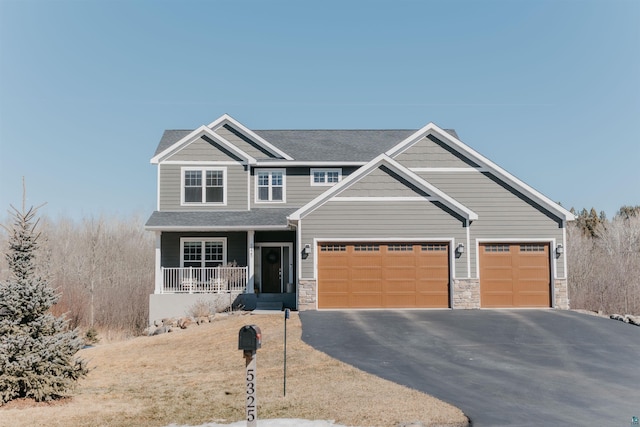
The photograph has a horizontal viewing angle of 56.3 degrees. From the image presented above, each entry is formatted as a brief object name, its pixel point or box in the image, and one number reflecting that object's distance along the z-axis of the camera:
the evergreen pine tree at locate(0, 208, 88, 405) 11.38
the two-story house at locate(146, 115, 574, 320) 21.94
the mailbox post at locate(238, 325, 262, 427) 8.10
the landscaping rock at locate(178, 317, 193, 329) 22.16
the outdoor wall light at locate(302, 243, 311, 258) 21.62
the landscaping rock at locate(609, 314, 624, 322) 20.43
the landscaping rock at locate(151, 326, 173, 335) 21.97
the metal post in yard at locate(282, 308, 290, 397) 10.98
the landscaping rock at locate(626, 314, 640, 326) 19.72
